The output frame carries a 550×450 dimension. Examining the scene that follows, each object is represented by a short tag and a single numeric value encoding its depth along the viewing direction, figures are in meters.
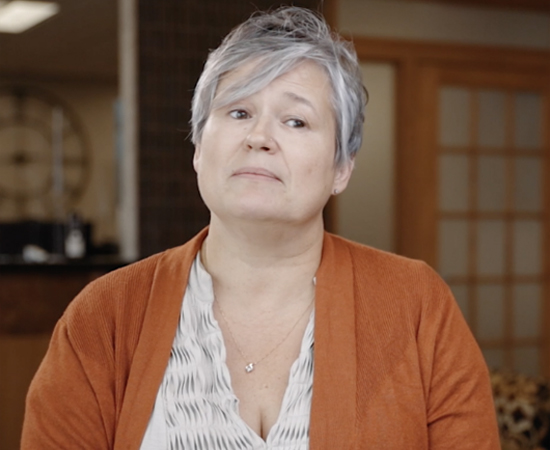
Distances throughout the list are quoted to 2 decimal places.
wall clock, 8.81
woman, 1.30
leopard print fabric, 2.76
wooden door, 4.65
